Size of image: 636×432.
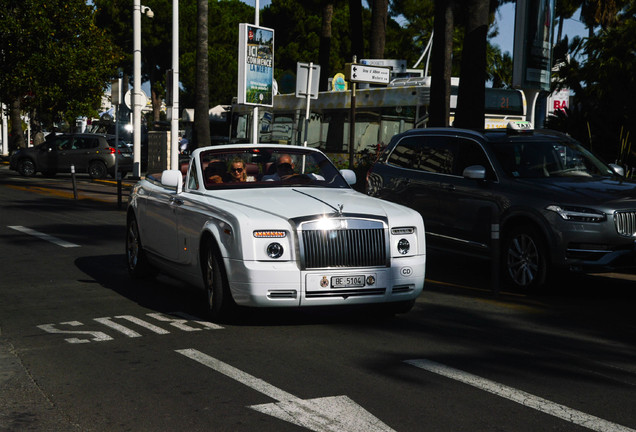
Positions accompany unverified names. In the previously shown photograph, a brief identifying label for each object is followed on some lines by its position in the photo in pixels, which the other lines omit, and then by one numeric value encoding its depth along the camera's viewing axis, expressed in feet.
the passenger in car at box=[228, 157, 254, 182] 30.76
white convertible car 25.31
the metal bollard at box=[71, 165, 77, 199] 80.00
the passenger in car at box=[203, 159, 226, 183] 30.60
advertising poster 79.92
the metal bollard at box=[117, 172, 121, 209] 71.15
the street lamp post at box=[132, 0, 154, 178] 91.91
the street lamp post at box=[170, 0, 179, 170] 82.84
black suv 32.45
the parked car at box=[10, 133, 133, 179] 113.80
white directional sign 59.57
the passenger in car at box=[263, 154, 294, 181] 30.81
